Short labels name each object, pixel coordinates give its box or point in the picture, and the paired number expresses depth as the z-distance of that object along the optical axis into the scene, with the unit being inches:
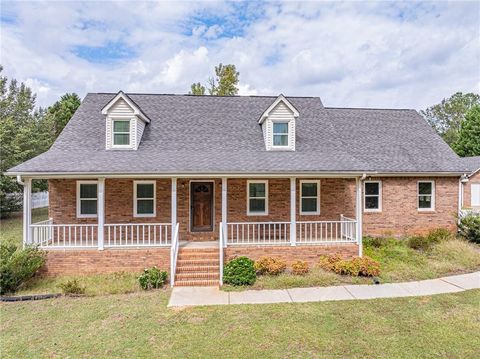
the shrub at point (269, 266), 402.3
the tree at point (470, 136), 1331.2
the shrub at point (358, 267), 401.1
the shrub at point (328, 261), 421.3
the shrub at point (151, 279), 369.4
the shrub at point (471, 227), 555.1
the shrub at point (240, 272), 378.0
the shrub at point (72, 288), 346.0
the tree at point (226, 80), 1310.3
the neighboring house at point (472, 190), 652.1
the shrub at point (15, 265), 348.8
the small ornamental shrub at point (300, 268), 404.2
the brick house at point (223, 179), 418.6
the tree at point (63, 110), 1475.1
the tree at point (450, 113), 2099.9
